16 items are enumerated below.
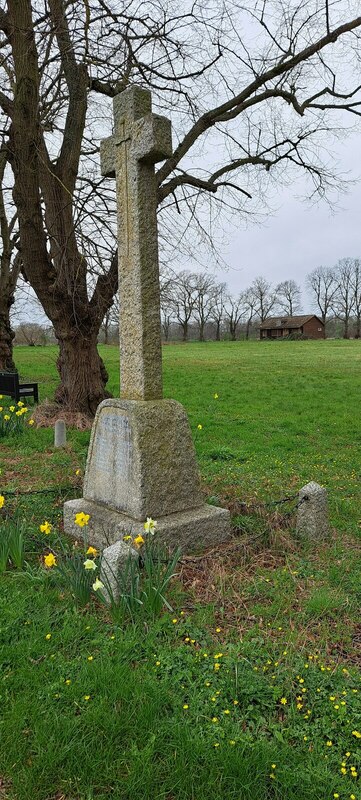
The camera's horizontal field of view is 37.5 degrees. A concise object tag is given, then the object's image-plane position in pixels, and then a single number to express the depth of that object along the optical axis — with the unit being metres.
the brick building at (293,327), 74.81
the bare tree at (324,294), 77.38
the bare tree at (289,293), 81.75
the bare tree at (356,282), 74.12
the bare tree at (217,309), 72.38
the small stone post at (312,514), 4.33
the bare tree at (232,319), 74.31
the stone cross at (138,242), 4.09
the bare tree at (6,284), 18.34
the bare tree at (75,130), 8.16
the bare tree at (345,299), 73.81
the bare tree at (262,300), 80.19
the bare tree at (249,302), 78.53
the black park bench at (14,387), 11.45
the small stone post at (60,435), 7.93
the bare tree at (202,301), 64.81
